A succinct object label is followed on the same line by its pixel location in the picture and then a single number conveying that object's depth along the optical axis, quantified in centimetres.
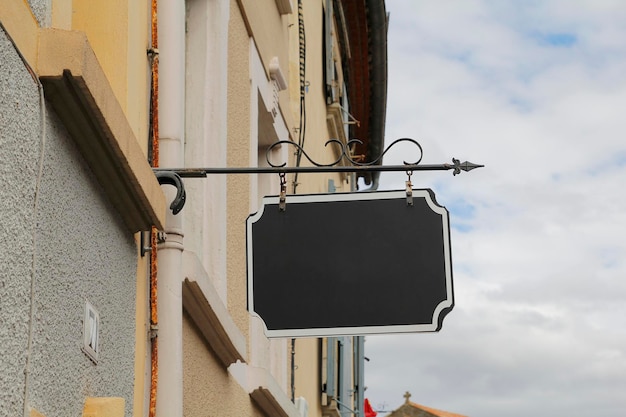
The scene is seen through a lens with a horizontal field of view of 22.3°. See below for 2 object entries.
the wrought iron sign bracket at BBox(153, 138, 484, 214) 572
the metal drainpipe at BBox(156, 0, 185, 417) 587
